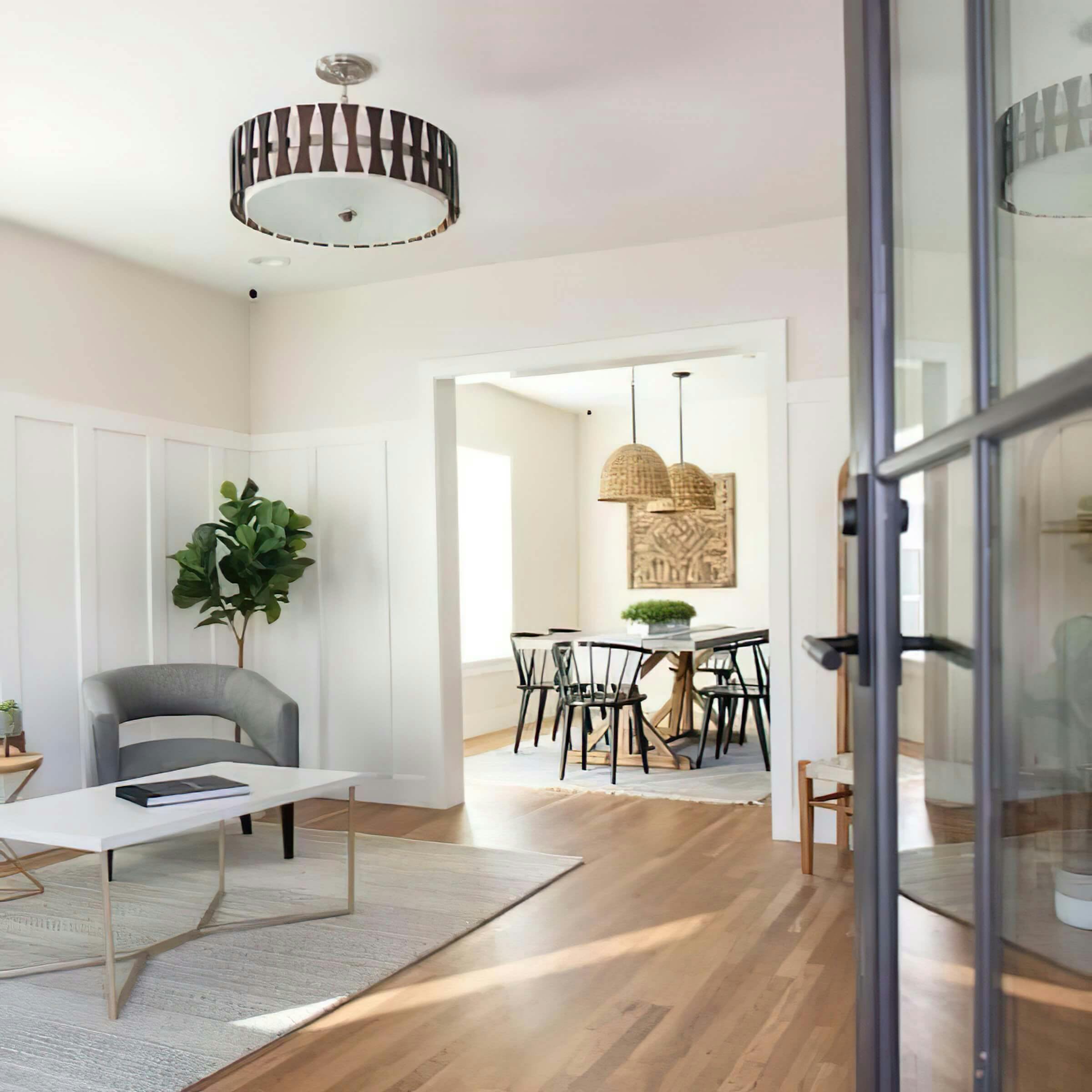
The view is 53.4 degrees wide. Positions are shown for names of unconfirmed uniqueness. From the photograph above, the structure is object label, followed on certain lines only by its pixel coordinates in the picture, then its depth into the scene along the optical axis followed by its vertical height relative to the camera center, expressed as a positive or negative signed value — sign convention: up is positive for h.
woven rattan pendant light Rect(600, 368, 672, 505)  7.30 +0.41
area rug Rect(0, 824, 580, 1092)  2.63 -1.26
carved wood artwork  9.05 -0.07
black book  3.20 -0.74
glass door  0.60 +0.00
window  8.55 -0.10
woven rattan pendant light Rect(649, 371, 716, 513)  7.90 +0.36
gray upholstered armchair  4.34 -0.73
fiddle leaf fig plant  5.18 -0.07
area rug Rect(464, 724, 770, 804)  5.81 -1.39
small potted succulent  4.26 -0.67
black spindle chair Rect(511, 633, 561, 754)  7.16 -0.88
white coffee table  2.82 -0.78
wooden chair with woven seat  4.06 -1.02
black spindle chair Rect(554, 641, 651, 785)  6.32 -0.81
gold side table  3.96 -1.07
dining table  6.65 -0.90
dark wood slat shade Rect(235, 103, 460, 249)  2.99 +1.11
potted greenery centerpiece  7.27 -0.53
